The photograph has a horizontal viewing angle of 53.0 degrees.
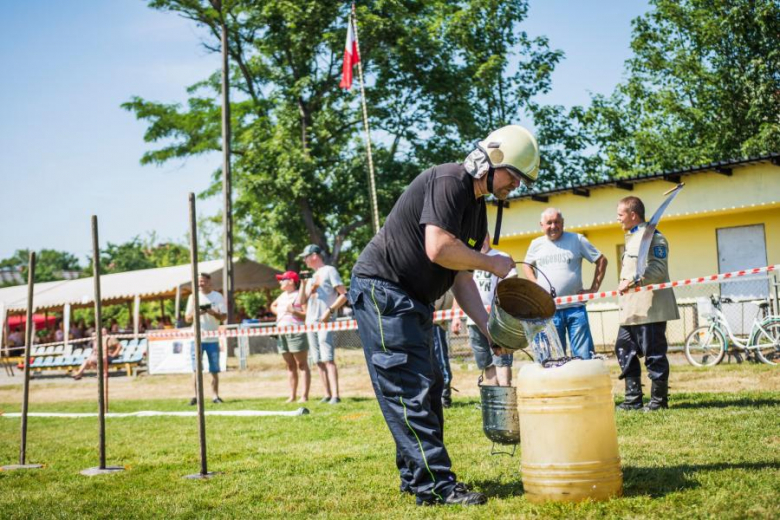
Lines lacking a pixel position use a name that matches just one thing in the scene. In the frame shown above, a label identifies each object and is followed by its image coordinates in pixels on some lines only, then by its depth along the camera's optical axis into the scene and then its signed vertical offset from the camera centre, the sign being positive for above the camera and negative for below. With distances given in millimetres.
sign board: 16016 -347
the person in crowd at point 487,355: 8250 -344
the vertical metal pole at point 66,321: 28922 +853
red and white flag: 22531 +7841
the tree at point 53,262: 87062 +9957
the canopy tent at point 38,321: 43069 +1391
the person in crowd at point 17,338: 33803 +369
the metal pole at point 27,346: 6953 +0
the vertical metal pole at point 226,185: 23297 +4489
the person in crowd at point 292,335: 11234 -30
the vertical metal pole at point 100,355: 6195 -99
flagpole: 21634 +4703
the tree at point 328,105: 29078 +8928
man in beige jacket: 7660 +20
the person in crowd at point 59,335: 32759 +392
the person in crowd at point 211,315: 12164 +341
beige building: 17422 +2284
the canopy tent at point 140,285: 29297 +2167
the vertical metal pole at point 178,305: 26422 +1139
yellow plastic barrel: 4074 -609
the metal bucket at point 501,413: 4711 -545
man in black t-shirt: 4254 +281
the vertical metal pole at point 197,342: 5699 -33
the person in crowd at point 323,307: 10773 +341
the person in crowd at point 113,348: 14336 -109
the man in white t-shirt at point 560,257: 8164 +656
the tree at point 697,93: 28031 +8805
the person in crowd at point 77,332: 32688 +485
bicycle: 12766 -497
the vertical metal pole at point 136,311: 28206 +1075
